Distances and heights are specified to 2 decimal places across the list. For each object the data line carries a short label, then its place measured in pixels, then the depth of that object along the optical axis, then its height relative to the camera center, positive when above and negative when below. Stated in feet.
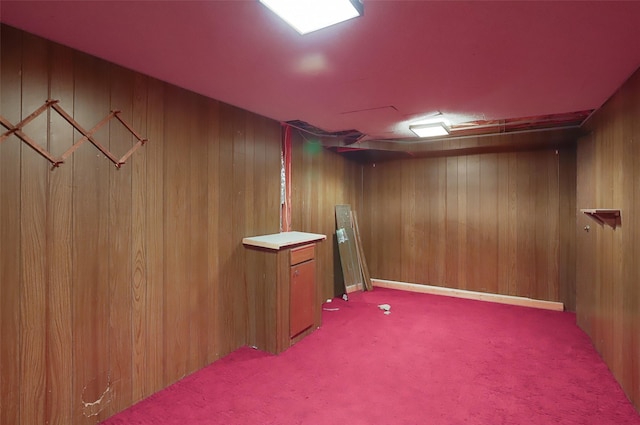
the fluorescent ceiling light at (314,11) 4.58 +2.85
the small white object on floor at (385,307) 13.42 -3.82
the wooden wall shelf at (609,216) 7.79 -0.13
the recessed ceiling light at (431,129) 11.42 +2.97
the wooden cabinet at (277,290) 9.61 -2.27
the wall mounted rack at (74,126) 5.45 +1.42
